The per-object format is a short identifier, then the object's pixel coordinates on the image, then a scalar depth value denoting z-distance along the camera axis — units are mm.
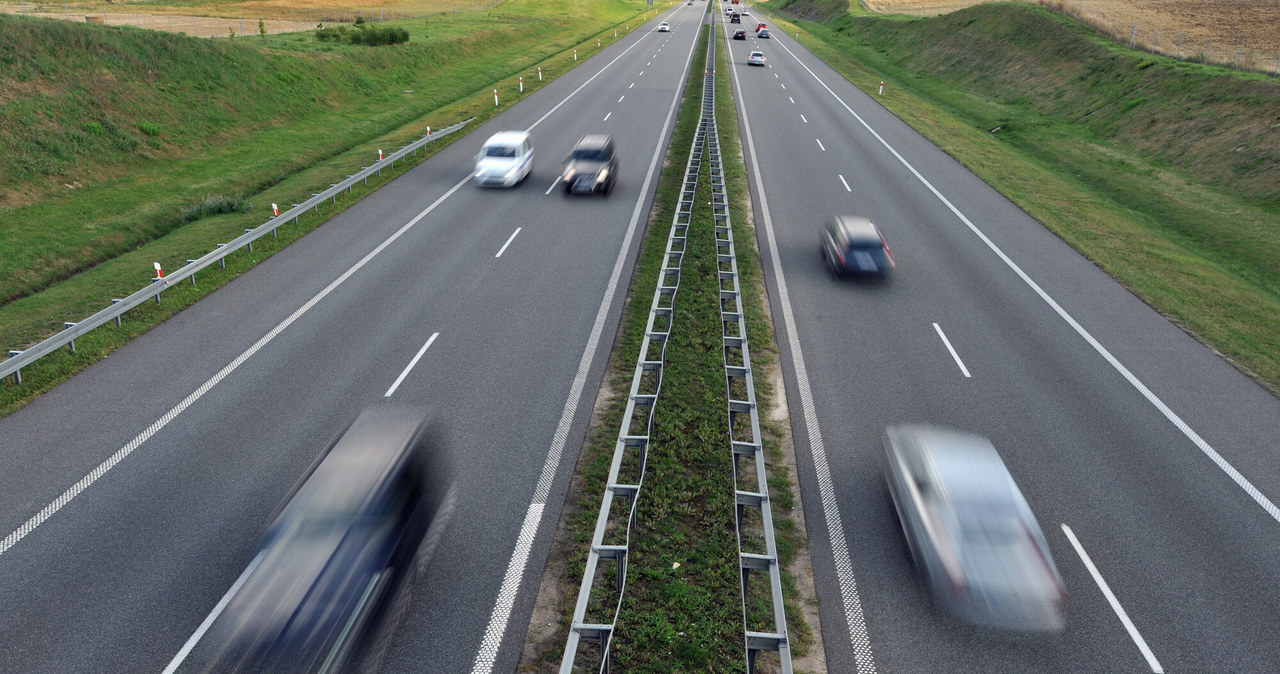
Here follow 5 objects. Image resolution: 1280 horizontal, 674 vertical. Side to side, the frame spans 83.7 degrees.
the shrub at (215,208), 21516
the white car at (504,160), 24250
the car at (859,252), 17344
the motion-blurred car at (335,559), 6973
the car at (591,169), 23547
